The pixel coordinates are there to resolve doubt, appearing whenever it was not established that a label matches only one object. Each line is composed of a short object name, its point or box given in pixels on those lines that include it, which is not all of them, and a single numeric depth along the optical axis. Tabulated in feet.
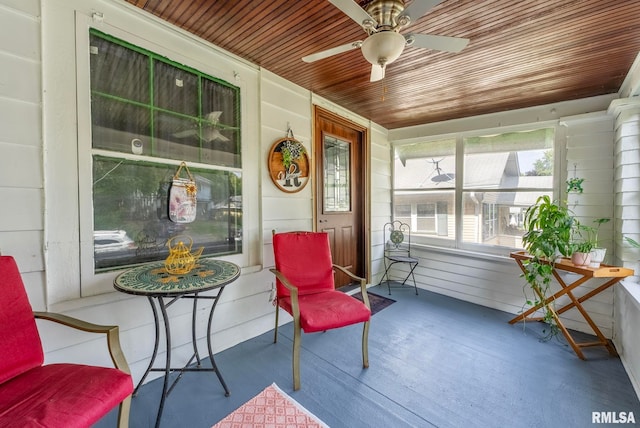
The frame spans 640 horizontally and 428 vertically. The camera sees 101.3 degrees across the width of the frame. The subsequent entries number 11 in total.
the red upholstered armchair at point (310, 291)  5.94
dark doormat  10.52
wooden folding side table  7.04
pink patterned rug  4.94
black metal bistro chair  13.30
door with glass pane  10.87
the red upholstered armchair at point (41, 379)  3.07
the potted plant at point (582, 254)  7.62
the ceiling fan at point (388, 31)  4.41
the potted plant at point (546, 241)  8.02
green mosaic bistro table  4.51
